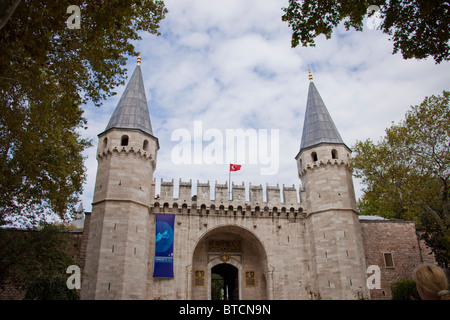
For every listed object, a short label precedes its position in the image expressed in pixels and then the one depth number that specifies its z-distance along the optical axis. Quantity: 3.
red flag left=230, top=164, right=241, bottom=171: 24.08
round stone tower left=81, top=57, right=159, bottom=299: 17.72
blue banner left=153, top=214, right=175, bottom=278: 19.66
